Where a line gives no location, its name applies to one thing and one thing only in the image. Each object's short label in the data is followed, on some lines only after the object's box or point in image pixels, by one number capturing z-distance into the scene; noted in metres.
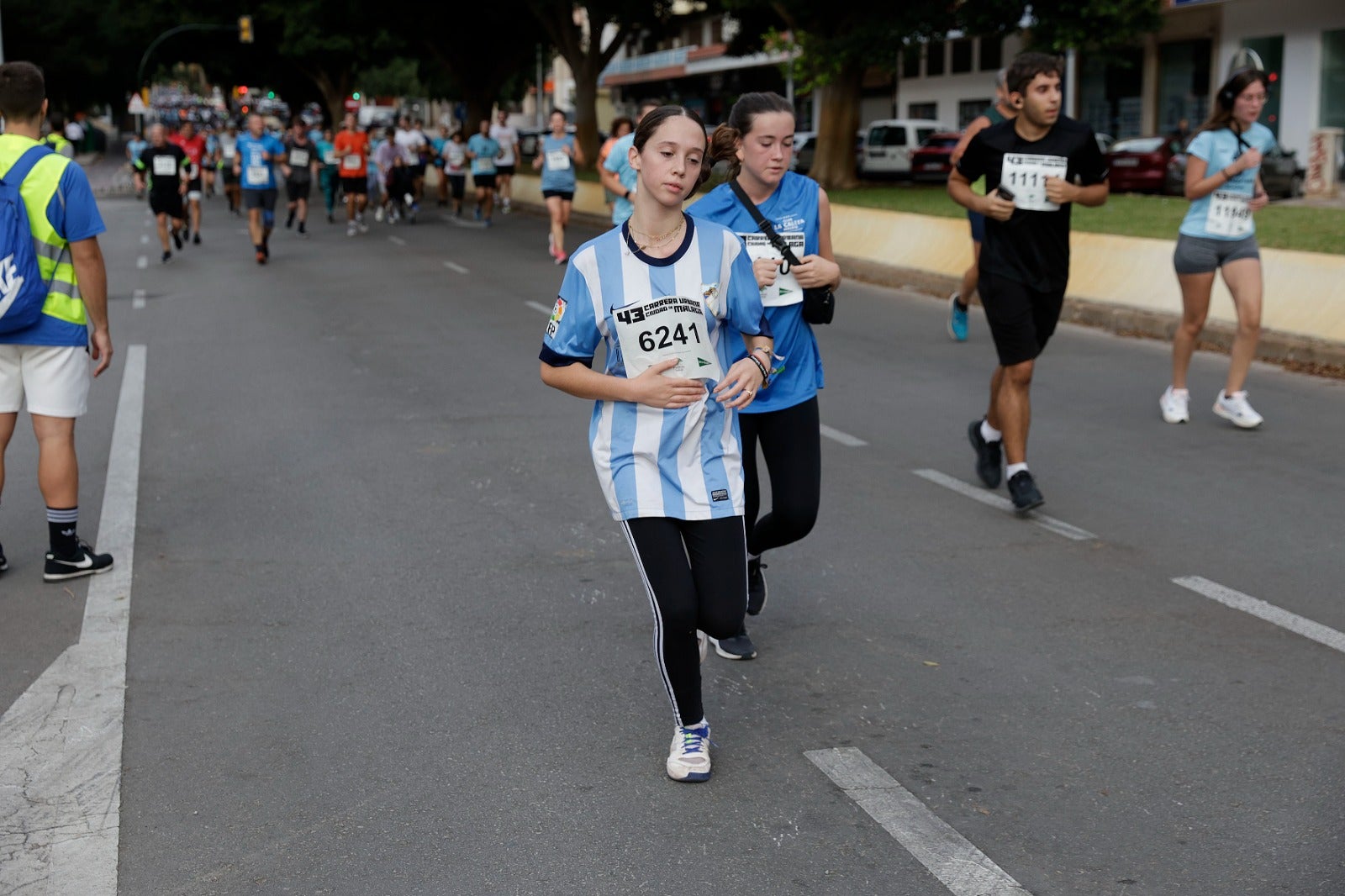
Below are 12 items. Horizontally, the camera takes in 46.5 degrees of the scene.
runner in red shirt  24.84
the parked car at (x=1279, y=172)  28.80
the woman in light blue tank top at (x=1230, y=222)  8.38
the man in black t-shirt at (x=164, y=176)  21.17
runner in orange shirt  27.73
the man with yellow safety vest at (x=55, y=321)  5.79
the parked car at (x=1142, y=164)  30.64
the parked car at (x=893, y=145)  41.69
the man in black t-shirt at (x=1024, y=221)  6.79
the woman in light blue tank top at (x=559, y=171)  21.03
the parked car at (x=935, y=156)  37.66
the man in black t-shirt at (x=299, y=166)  26.09
